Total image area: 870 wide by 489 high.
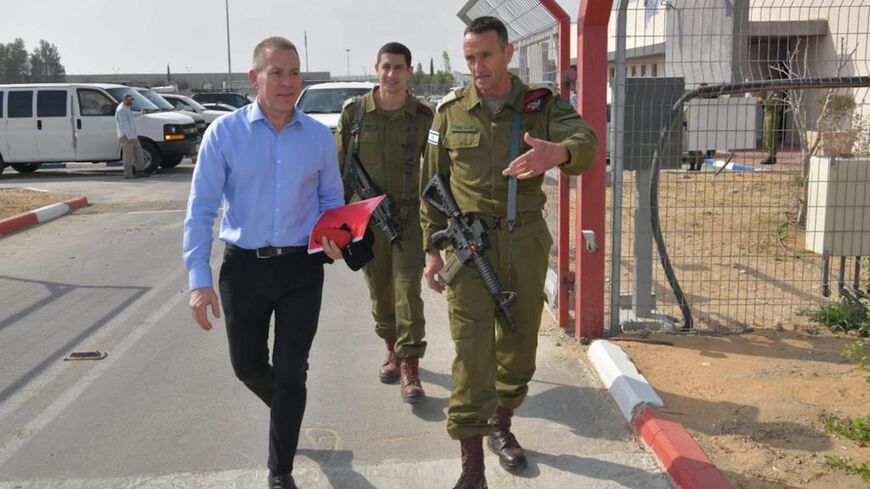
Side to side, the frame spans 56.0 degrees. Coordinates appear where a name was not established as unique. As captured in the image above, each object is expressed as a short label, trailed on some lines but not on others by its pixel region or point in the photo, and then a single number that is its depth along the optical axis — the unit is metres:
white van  17.55
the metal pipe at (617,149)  5.22
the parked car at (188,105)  23.71
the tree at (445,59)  47.30
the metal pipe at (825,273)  6.20
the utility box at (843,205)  5.69
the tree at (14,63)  74.50
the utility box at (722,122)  5.38
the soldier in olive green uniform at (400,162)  4.73
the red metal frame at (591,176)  5.12
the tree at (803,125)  7.58
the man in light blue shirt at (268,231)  3.43
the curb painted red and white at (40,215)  10.99
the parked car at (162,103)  19.20
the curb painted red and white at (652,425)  3.61
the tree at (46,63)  83.15
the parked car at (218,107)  27.94
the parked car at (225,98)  31.17
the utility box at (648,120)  5.29
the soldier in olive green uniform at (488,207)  3.58
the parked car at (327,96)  14.35
